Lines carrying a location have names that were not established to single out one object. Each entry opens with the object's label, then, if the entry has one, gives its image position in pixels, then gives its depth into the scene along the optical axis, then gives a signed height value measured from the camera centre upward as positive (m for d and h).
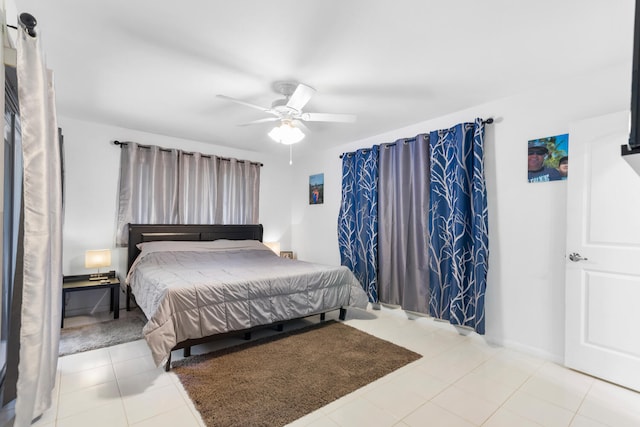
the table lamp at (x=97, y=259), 3.48 -0.56
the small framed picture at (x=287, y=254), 5.37 -0.72
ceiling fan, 2.59 +0.88
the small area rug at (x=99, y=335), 2.76 -1.24
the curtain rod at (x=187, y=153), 3.95 +0.86
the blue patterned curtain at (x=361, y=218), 4.02 -0.05
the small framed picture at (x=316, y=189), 5.04 +0.42
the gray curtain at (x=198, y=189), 4.41 +0.35
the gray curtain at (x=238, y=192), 4.77 +0.34
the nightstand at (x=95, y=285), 3.29 -0.82
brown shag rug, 1.91 -1.24
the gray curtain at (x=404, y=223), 3.51 -0.10
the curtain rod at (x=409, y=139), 3.00 +0.93
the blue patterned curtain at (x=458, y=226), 3.00 -0.11
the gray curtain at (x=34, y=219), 1.30 -0.04
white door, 2.19 -0.28
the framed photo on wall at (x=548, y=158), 2.58 +0.52
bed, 2.39 -0.69
